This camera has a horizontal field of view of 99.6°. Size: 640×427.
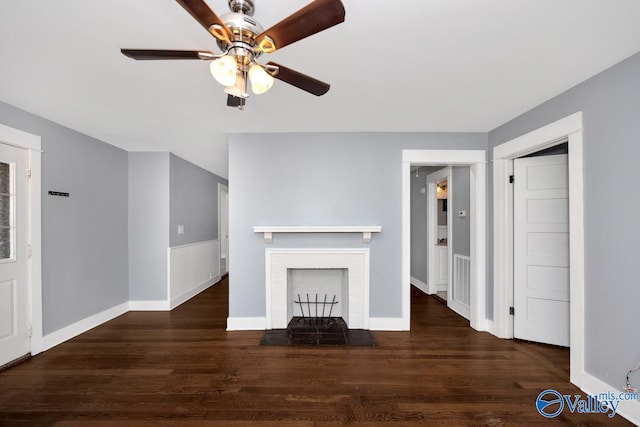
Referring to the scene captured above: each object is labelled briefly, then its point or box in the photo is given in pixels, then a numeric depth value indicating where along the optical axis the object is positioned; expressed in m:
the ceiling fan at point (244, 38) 1.02
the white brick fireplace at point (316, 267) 3.19
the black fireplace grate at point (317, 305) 3.50
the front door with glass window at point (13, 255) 2.38
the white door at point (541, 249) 2.71
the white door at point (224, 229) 6.05
